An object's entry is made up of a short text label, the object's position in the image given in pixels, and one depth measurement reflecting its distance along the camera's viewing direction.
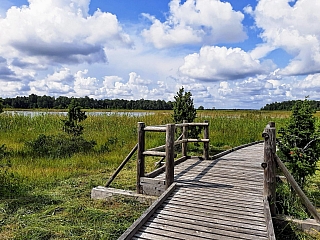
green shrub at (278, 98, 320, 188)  5.71
